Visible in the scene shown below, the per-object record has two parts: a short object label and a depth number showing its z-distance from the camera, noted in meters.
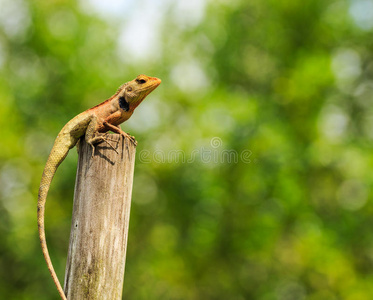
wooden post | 7.06
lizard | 8.03
